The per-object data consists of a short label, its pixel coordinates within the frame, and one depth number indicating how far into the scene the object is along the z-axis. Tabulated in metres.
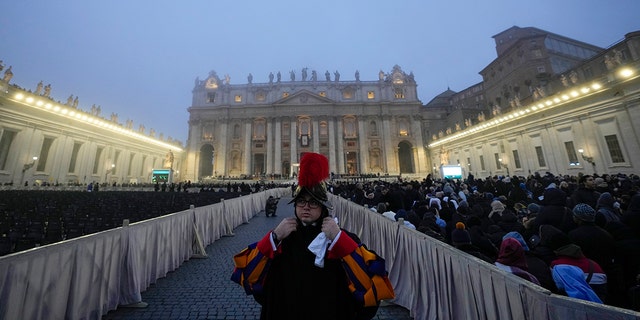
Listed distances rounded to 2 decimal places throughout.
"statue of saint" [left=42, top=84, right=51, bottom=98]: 21.09
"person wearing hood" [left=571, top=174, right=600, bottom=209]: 5.25
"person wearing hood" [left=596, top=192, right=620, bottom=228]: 3.49
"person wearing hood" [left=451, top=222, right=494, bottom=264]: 3.03
